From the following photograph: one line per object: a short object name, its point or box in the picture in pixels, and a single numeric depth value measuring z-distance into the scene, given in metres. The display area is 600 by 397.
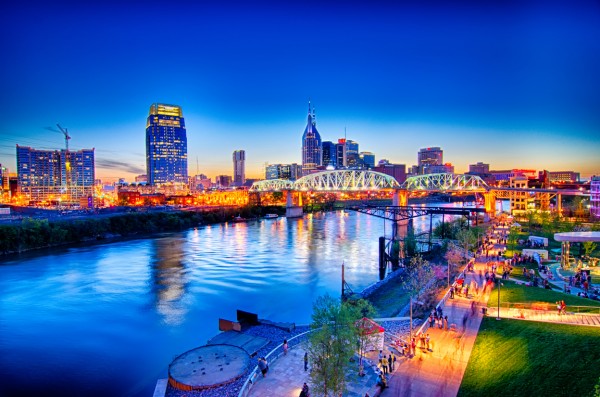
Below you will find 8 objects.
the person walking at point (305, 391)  12.38
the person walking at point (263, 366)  14.43
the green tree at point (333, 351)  11.73
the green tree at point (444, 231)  48.75
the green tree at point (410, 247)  40.49
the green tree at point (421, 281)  21.54
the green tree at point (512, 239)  38.50
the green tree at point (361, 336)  14.00
